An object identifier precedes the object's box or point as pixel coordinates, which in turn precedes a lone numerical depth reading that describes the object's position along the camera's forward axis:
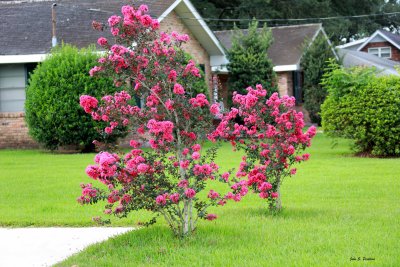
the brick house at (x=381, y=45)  48.78
